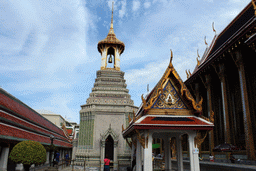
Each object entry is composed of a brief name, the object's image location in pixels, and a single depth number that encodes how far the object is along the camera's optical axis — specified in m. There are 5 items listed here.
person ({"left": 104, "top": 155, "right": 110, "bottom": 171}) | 10.99
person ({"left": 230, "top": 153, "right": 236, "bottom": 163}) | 12.47
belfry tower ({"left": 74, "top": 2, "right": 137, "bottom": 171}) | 22.95
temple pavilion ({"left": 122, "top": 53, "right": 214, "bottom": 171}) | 8.22
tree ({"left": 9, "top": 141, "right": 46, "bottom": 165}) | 11.52
